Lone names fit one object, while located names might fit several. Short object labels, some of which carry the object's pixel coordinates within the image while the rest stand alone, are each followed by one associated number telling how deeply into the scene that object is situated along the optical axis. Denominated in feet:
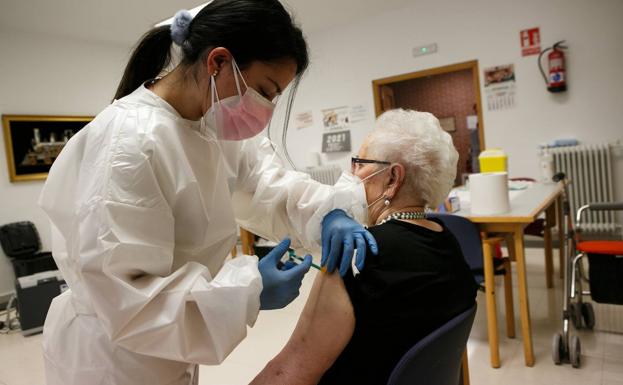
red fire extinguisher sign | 13.30
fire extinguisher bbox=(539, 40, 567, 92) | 12.88
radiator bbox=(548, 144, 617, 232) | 12.72
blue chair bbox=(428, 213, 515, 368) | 6.81
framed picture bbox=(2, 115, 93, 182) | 13.99
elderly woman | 2.97
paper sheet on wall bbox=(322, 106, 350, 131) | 17.63
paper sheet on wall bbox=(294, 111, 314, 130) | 18.65
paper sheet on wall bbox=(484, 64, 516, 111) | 13.91
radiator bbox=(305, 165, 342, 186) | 17.83
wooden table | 6.64
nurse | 2.46
